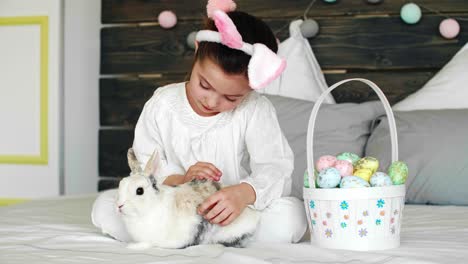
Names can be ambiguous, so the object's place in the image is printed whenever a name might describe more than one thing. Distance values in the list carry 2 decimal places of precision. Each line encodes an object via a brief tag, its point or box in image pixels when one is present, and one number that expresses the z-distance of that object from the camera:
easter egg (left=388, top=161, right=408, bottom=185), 1.49
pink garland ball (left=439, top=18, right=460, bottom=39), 2.70
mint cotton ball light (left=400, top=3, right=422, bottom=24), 2.73
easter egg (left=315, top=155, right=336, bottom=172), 1.52
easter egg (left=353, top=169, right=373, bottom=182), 1.50
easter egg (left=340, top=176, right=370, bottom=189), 1.44
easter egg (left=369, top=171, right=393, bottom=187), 1.45
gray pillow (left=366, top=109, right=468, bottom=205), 2.14
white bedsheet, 1.31
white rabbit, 1.38
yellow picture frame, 3.16
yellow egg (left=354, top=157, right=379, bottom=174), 1.51
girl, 1.51
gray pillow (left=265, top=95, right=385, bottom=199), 2.39
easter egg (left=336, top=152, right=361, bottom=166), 1.56
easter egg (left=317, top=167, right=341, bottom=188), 1.46
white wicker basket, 1.43
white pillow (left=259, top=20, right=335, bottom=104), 2.74
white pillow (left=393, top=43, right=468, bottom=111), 2.49
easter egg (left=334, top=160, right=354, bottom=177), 1.49
